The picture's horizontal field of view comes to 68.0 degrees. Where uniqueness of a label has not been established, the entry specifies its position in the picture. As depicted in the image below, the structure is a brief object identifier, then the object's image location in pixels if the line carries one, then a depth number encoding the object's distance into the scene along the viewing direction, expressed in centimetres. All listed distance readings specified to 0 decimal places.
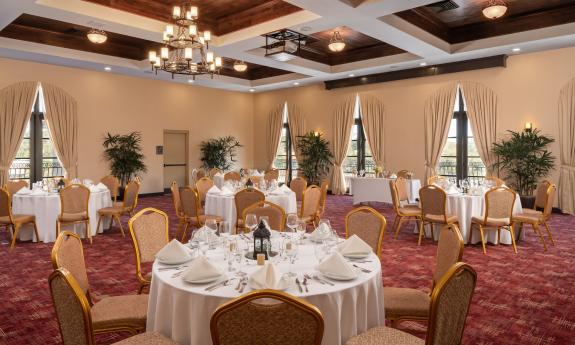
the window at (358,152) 1403
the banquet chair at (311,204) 674
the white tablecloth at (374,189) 1073
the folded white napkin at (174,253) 287
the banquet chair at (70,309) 200
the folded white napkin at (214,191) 743
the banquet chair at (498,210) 641
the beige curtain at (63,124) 1180
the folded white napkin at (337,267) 255
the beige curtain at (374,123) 1335
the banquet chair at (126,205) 777
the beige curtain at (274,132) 1605
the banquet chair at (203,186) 824
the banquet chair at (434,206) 663
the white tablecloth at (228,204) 704
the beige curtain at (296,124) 1548
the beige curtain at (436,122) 1190
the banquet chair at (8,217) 666
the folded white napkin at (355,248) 300
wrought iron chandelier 635
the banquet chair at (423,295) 290
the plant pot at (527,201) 959
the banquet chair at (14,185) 816
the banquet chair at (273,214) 447
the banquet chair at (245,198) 612
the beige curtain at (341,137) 1412
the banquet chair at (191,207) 664
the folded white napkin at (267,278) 237
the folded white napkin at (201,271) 248
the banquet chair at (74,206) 694
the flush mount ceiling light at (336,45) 940
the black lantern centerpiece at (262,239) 297
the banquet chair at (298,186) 871
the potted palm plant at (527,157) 1001
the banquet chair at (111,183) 912
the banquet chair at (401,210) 732
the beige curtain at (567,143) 986
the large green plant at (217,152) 1518
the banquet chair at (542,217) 654
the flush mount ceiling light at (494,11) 723
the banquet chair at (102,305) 272
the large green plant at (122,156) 1272
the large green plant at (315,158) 1429
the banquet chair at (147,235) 362
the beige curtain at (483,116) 1110
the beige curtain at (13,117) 1108
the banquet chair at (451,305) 206
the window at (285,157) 1611
